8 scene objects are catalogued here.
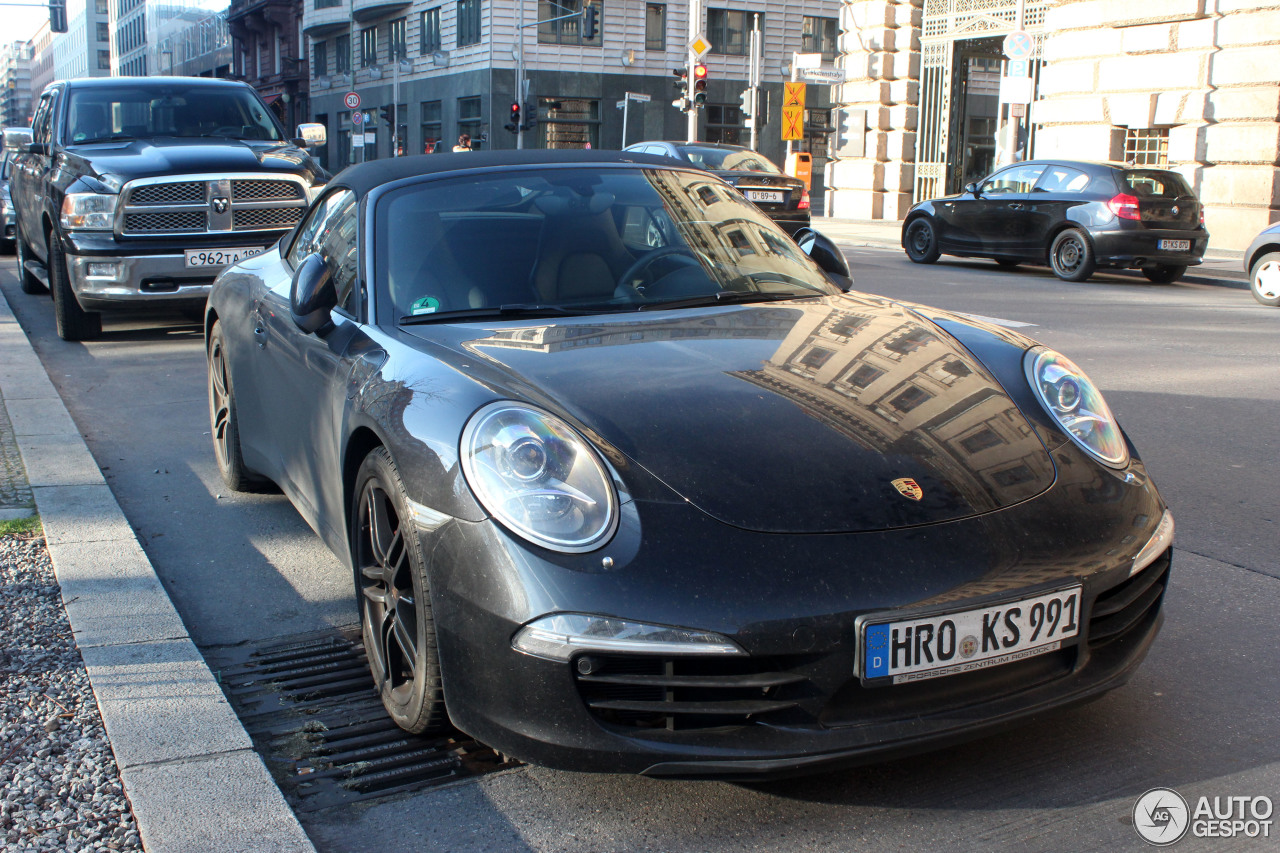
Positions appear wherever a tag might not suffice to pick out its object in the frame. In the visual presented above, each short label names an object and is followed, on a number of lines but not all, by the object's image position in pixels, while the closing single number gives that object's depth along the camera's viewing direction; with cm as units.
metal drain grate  273
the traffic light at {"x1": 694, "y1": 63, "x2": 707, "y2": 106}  2909
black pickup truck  870
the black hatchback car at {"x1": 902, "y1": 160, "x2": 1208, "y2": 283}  1505
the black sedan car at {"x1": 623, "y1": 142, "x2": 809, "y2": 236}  1820
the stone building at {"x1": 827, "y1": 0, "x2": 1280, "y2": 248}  1953
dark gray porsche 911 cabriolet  235
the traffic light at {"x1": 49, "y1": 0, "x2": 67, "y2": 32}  3722
